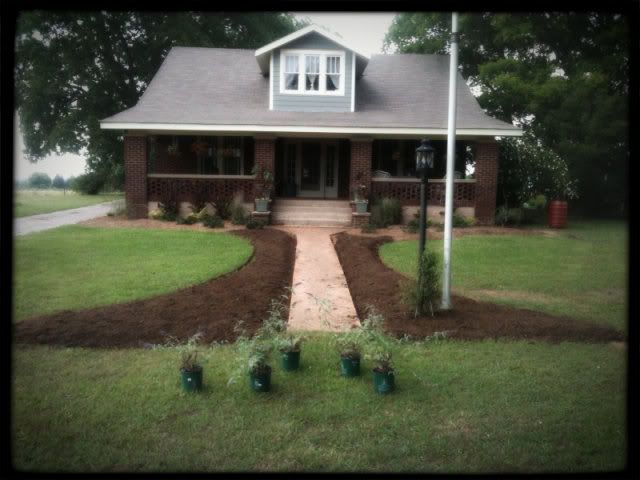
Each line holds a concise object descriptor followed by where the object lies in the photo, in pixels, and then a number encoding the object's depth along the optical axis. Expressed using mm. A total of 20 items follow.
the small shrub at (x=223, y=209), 16641
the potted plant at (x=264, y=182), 16984
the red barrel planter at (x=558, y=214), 16641
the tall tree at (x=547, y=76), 12758
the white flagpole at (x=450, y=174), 6715
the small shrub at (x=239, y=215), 16016
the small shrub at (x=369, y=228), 15180
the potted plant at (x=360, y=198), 16406
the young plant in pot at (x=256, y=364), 4465
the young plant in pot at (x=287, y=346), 4959
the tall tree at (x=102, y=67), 27641
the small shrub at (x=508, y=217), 17094
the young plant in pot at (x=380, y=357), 4516
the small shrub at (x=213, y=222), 15359
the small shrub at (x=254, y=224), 15211
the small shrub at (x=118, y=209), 17575
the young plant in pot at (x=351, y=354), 4879
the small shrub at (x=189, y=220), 16000
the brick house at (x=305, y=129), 17109
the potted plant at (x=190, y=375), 4457
